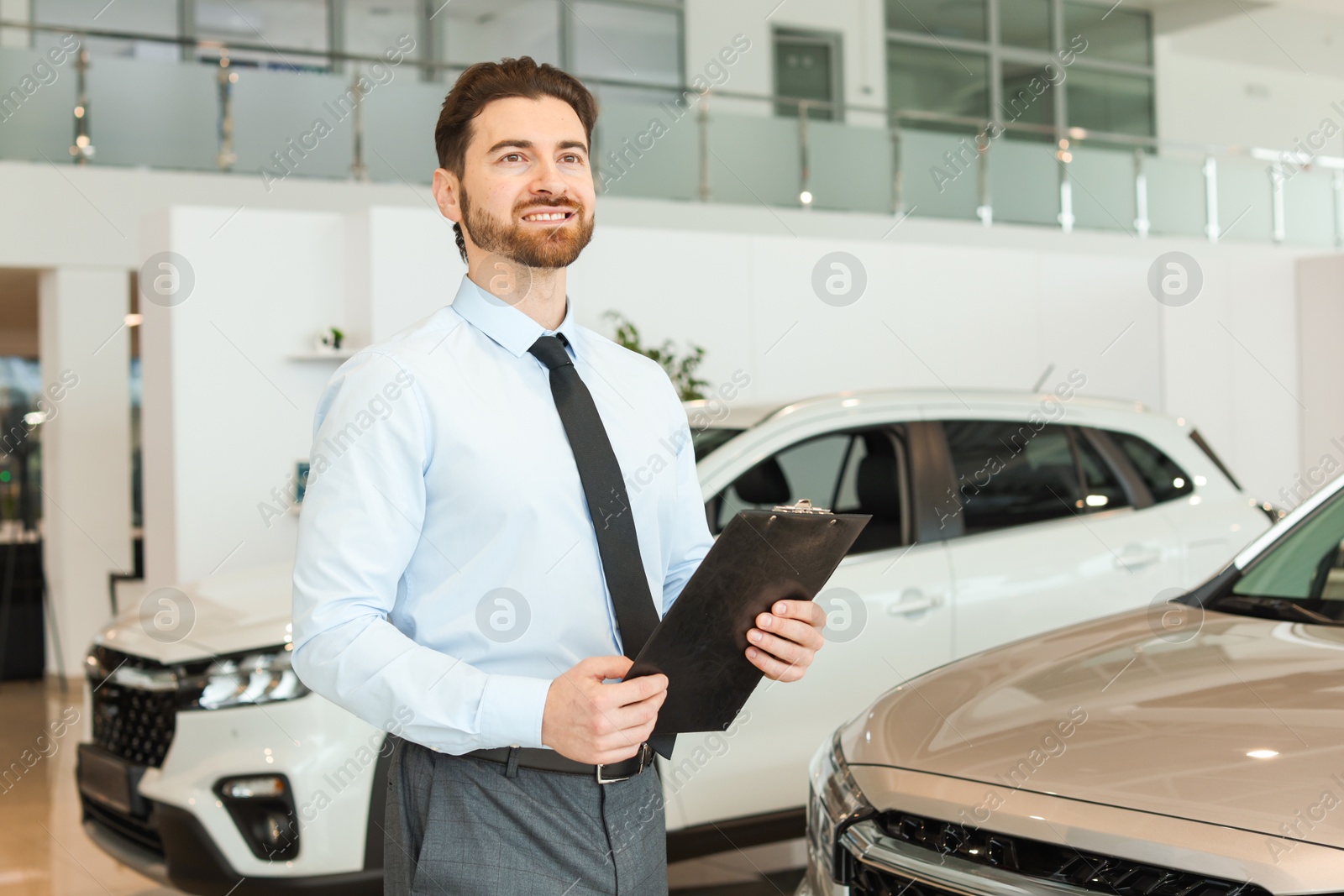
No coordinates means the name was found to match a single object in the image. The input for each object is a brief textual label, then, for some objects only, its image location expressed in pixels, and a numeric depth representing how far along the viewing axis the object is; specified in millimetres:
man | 1156
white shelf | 5523
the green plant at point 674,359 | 6035
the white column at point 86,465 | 6973
